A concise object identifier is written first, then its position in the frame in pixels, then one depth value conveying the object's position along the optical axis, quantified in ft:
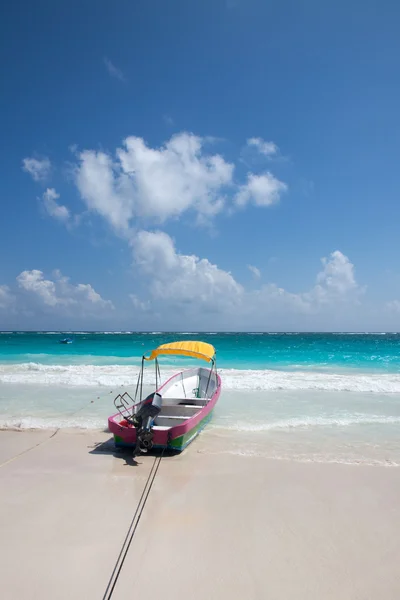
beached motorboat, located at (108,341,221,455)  26.81
